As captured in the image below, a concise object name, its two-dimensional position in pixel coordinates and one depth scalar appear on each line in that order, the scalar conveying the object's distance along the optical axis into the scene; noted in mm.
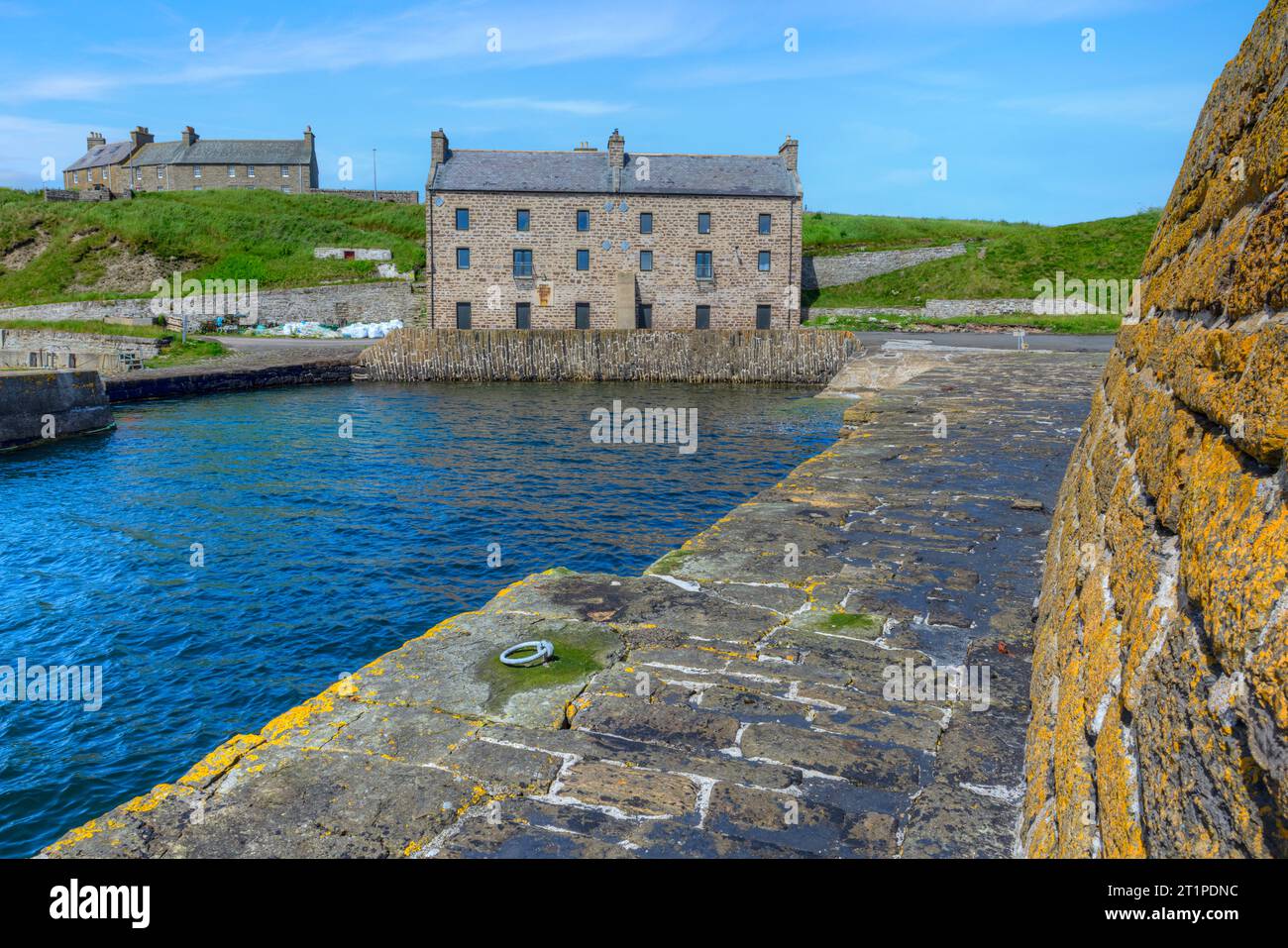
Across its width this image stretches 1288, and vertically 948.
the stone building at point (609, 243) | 48094
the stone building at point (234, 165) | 89062
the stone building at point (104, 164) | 93750
